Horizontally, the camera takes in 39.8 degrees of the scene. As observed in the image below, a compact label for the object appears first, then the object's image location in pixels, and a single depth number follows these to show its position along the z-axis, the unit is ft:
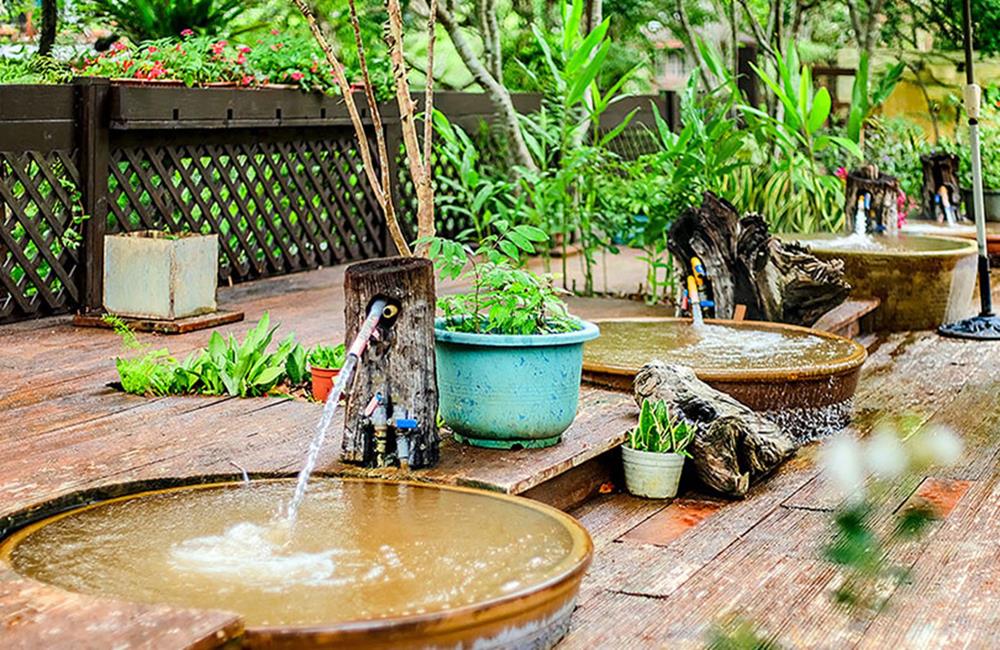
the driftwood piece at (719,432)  13.17
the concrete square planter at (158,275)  18.70
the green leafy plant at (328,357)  14.44
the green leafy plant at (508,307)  12.16
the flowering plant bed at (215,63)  22.72
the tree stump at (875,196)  24.91
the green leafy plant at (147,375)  14.60
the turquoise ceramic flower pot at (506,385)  11.85
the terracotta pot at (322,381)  14.20
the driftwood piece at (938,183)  30.27
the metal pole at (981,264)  21.40
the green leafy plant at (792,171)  23.70
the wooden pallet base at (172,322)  18.56
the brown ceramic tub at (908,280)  22.31
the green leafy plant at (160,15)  27.32
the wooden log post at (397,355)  11.16
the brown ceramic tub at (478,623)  7.63
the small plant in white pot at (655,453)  13.00
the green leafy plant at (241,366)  14.51
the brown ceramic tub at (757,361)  15.25
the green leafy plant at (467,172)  20.34
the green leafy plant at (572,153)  21.21
